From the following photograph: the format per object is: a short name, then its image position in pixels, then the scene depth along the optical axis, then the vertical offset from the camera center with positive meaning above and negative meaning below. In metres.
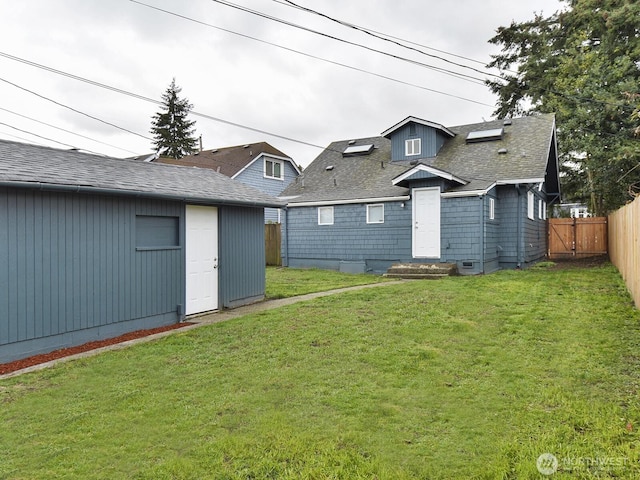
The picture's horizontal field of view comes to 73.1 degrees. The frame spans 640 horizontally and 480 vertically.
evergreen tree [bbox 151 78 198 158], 45.28 +12.10
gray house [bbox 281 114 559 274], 14.33 +1.49
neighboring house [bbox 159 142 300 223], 27.47 +5.28
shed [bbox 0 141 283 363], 6.13 -0.04
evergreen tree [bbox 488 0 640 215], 20.00 +8.38
